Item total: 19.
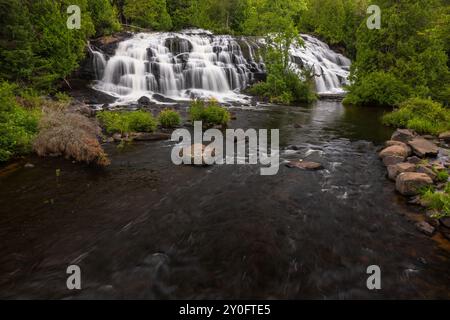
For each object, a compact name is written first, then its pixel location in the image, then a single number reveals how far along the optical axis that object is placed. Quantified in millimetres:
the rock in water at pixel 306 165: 10531
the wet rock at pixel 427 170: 8800
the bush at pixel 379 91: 21625
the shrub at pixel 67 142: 10664
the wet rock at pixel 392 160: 10547
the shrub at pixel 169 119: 15484
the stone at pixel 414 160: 10098
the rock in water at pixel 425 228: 6595
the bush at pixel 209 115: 16047
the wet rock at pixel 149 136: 13367
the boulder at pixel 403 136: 13398
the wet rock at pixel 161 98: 23734
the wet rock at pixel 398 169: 9424
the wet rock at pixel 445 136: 13777
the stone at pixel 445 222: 6758
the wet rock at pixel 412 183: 8234
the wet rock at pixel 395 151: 11022
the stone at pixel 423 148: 10926
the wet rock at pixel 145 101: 21709
